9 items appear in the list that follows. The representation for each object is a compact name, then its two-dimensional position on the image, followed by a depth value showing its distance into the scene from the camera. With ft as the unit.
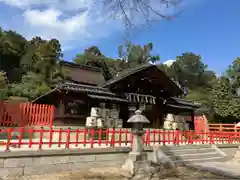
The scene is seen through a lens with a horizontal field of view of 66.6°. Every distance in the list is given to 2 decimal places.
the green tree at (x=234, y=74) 84.90
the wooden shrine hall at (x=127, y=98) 39.63
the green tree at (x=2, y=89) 56.40
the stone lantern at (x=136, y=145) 23.26
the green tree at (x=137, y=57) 121.30
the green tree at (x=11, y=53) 99.70
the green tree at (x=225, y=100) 74.32
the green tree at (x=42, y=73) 67.38
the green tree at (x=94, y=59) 105.78
